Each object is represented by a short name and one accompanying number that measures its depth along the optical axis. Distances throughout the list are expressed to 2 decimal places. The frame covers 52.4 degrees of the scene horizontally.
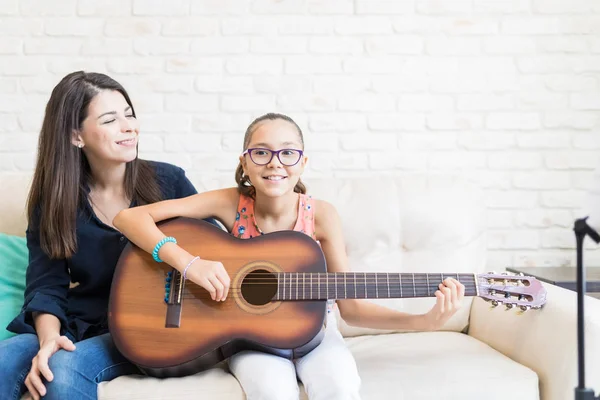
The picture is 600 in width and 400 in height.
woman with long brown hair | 1.71
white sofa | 1.51
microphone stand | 0.99
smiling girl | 1.46
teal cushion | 1.80
